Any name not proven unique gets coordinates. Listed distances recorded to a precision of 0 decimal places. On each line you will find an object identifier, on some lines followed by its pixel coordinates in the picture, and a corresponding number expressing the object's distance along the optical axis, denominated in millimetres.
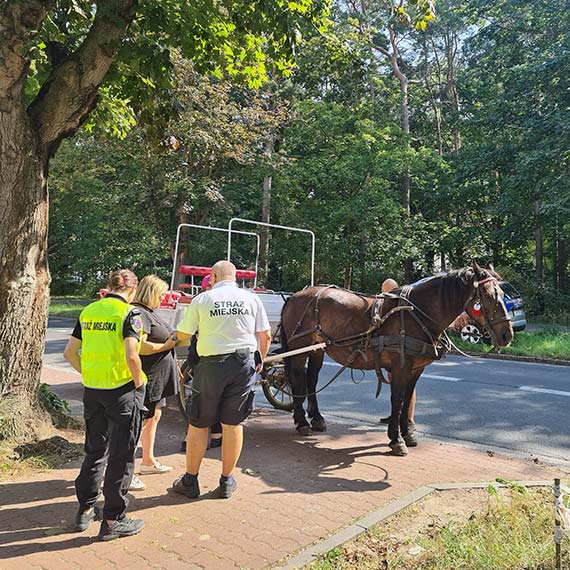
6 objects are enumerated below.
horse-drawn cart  6500
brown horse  5598
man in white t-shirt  4348
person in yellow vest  3773
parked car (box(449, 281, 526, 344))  15273
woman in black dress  4660
